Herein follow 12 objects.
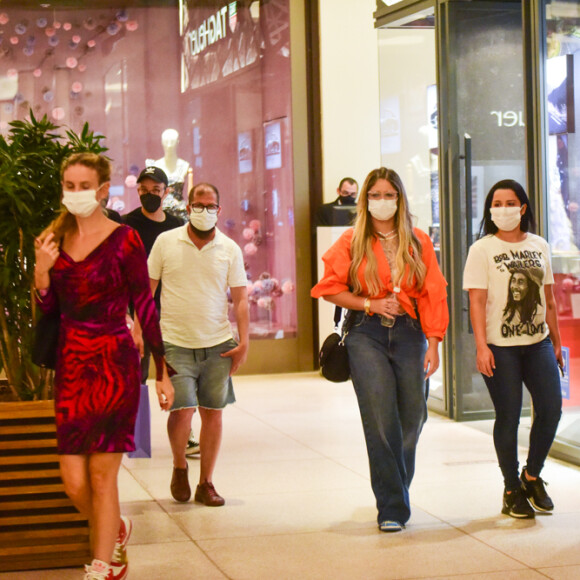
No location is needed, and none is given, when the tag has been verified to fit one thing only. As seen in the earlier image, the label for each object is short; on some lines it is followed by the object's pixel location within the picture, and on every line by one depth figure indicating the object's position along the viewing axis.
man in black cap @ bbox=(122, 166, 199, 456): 12.59
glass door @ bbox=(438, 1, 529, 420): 15.33
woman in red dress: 7.55
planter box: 8.77
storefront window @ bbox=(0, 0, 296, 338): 20.73
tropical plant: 8.96
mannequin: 20.64
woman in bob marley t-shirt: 9.98
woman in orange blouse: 9.52
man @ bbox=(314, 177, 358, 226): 20.42
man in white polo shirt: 10.73
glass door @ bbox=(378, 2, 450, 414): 15.92
